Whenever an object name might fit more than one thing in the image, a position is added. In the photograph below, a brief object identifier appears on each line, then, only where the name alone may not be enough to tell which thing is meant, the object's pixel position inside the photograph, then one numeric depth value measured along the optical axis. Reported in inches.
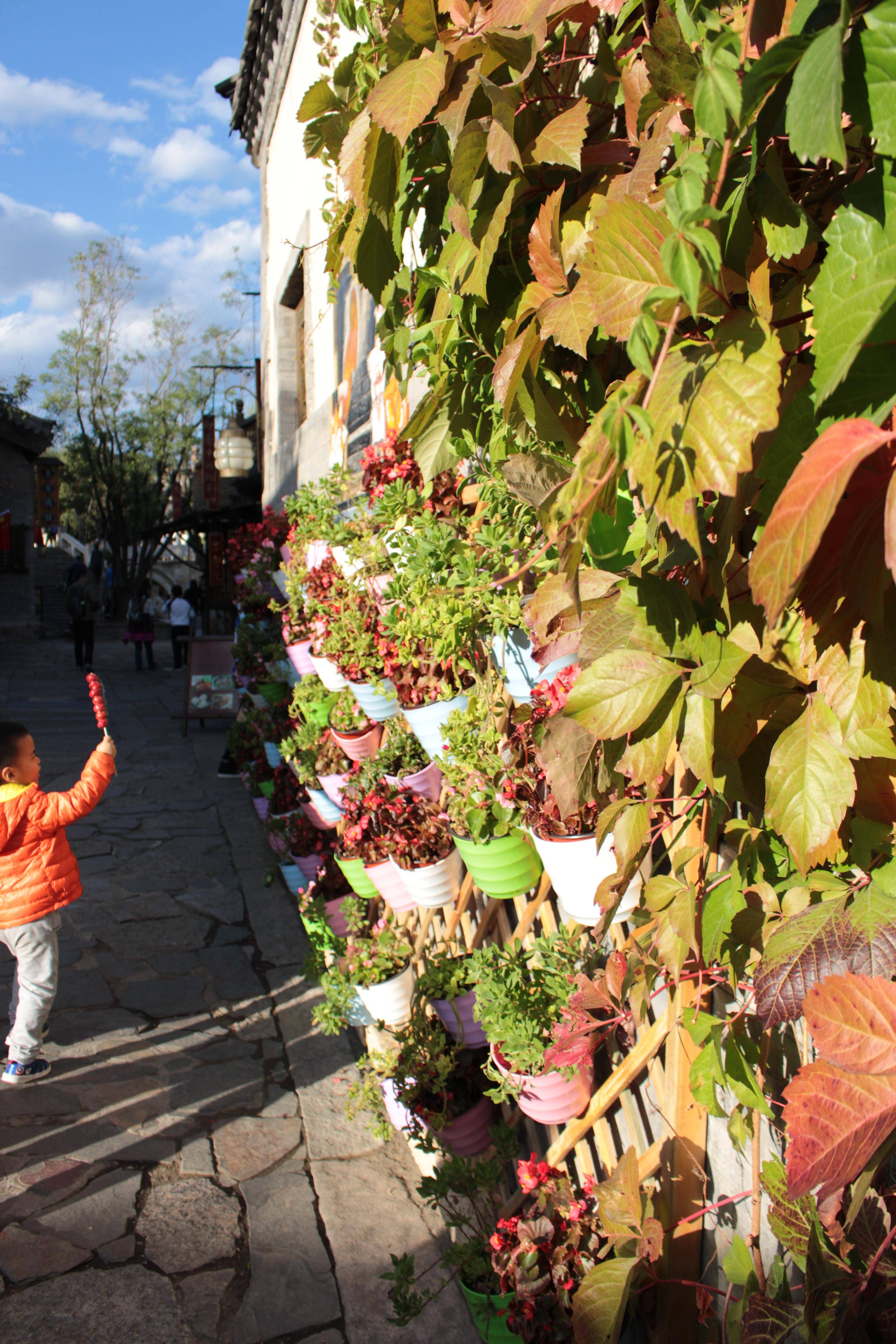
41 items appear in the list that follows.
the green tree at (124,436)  1006.4
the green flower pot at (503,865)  71.9
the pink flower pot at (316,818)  161.9
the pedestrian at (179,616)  586.9
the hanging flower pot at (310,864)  164.1
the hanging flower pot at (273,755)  193.9
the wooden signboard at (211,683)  375.9
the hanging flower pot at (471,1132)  93.7
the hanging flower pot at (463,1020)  93.1
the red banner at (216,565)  637.3
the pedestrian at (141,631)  629.0
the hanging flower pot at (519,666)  64.1
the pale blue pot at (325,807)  148.3
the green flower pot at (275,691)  202.1
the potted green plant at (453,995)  92.4
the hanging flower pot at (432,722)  79.2
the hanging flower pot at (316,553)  123.9
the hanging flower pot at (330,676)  116.6
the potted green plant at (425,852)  93.6
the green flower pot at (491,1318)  68.0
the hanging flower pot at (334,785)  131.7
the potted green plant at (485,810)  69.4
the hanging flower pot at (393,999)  110.5
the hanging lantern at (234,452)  589.0
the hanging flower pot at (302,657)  140.3
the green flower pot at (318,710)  144.5
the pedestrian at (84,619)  608.1
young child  126.6
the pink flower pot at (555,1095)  69.0
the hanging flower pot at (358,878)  124.5
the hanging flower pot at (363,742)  121.0
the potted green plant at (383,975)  110.3
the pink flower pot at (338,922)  143.6
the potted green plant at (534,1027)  68.2
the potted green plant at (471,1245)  69.6
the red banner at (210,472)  815.7
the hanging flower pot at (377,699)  99.5
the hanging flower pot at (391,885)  103.3
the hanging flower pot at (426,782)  99.8
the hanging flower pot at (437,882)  93.8
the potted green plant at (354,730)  120.4
